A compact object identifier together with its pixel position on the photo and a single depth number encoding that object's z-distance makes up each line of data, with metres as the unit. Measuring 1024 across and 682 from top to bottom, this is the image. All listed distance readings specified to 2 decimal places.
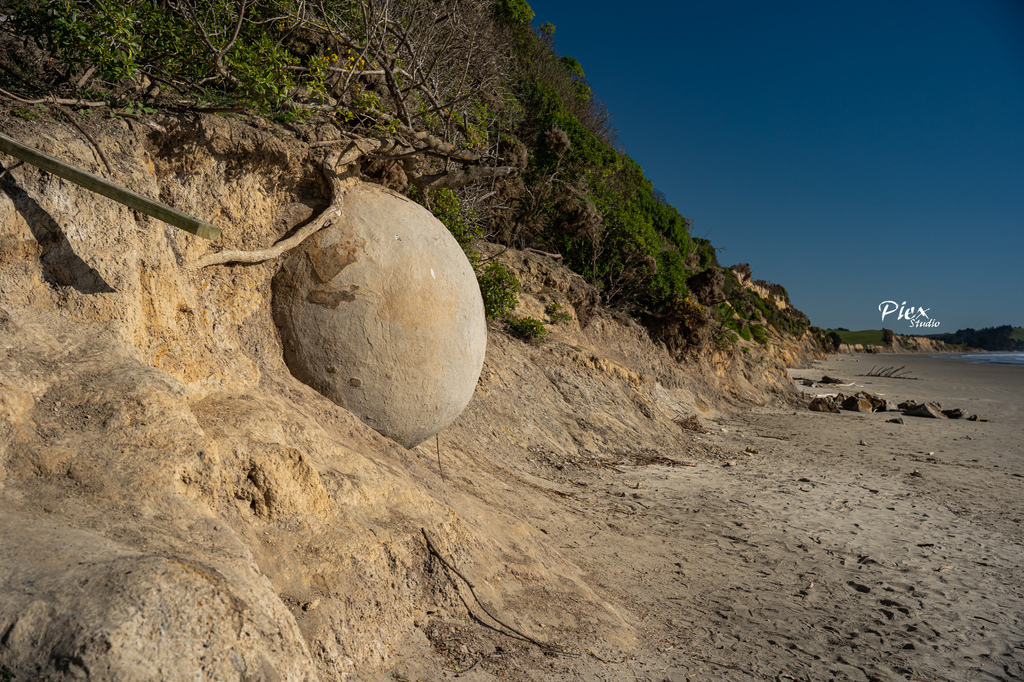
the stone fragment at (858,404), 15.66
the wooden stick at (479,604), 3.60
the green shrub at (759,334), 19.03
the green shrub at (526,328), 10.67
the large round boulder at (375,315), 4.88
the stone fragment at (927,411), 15.12
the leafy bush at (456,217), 8.55
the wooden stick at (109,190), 3.34
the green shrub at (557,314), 12.02
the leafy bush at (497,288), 10.07
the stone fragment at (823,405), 15.19
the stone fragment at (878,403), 15.61
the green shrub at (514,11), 16.91
